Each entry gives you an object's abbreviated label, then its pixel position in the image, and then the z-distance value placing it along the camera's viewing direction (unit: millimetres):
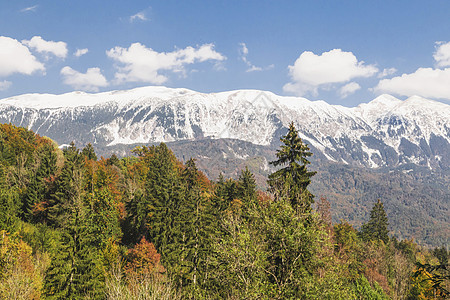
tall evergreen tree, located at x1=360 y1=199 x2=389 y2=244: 103438
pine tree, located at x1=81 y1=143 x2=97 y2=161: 116244
